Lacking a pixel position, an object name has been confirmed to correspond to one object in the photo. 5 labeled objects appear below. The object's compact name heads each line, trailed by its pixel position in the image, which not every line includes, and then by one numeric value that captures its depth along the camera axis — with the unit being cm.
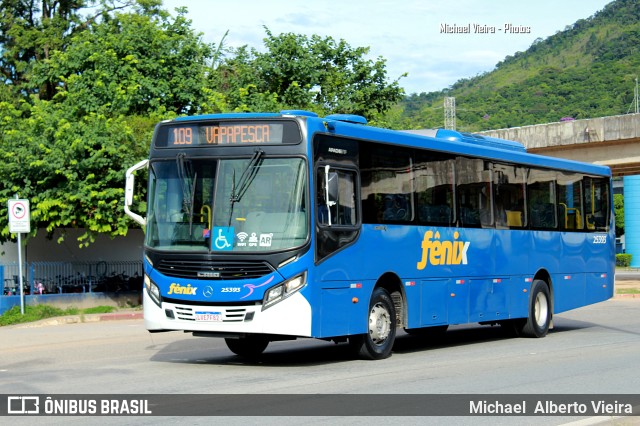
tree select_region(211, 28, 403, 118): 3685
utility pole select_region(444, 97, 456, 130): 7416
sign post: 2398
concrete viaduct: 4134
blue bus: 1270
